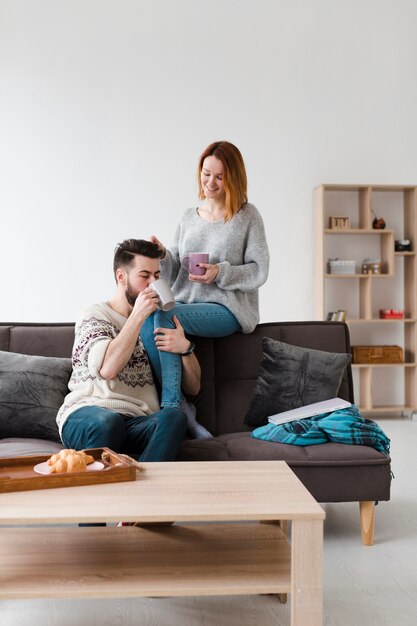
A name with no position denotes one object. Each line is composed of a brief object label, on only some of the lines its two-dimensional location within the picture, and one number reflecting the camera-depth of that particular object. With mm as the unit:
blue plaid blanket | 2898
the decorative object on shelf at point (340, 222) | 6195
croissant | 2012
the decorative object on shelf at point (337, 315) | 6094
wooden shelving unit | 6211
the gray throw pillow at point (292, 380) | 3154
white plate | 2049
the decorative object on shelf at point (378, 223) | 6203
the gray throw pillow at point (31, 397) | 2988
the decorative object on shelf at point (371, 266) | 6227
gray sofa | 2809
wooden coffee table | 1761
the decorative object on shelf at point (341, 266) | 6207
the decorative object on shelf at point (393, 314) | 6277
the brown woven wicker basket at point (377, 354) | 6152
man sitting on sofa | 2607
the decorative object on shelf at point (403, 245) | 6254
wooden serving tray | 1924
